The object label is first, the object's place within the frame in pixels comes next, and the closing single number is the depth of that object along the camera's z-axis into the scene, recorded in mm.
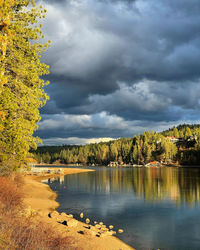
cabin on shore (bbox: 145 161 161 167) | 177000
